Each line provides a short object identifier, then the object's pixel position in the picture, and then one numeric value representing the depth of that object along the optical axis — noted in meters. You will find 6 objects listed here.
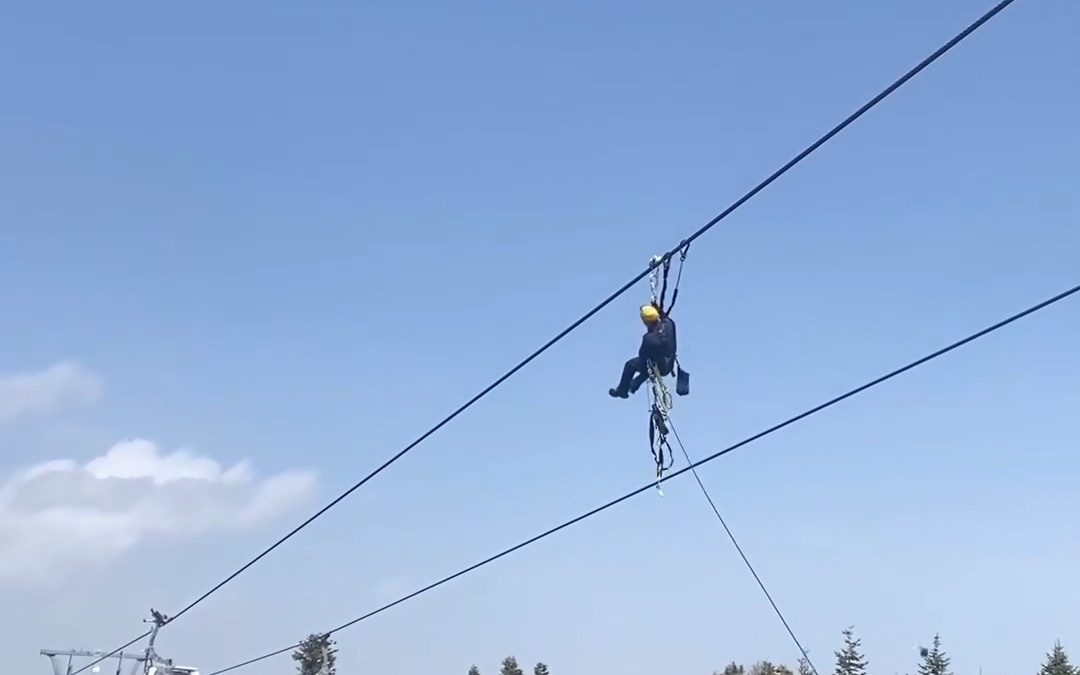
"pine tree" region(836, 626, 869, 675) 73.94
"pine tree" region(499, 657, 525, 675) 84.81
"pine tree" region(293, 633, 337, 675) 63.38
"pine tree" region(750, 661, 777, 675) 78.94
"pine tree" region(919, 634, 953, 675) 67.81
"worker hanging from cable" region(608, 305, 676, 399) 13.73
